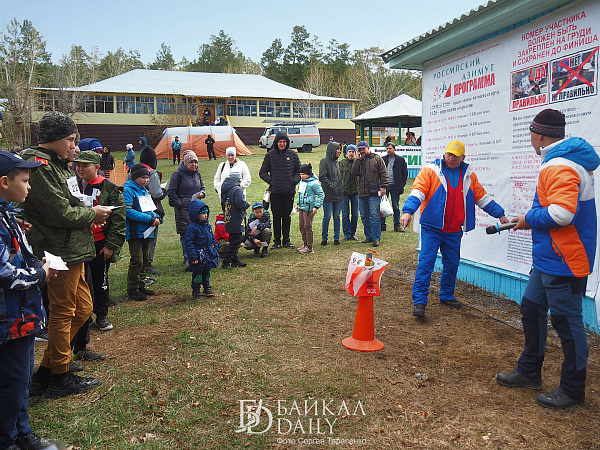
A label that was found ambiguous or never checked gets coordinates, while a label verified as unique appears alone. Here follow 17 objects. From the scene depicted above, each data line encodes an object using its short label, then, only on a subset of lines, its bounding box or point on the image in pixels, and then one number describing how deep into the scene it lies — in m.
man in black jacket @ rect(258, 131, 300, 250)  9.23
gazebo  25.36
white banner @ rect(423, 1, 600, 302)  4.96
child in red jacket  8.70
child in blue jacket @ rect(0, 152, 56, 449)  2.58
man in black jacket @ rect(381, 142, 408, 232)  12.02
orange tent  30.67
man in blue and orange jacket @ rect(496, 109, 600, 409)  3.44
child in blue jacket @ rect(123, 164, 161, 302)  6.19
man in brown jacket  10.08
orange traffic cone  4.69
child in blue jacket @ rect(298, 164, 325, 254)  9.38
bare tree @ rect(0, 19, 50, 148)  30.95
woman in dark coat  7.70
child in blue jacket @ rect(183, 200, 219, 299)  6.01
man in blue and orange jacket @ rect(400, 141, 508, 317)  5.57
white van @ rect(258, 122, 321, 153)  34.16
